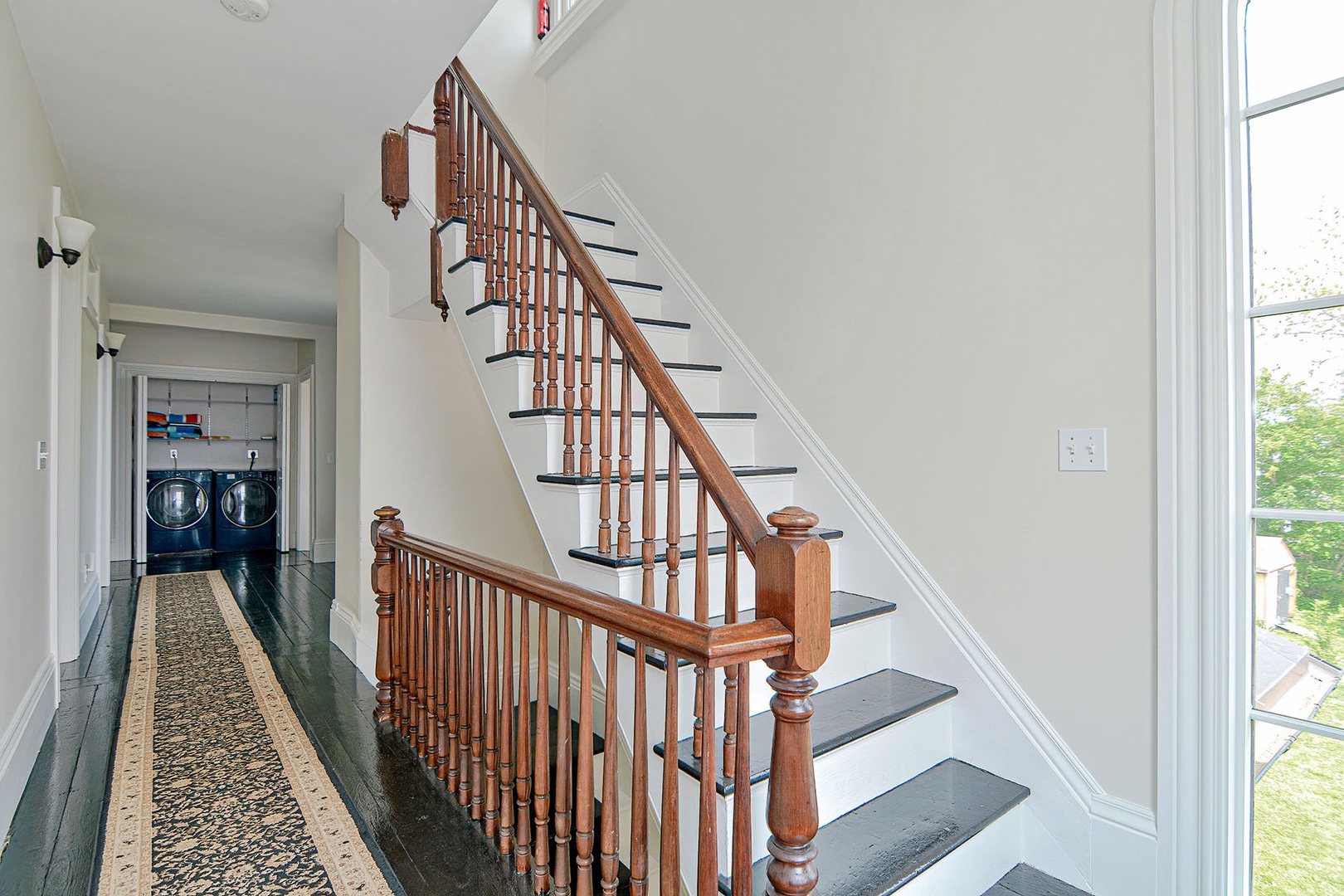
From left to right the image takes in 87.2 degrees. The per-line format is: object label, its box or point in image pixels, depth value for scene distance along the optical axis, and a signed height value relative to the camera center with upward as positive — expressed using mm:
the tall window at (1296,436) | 1528 +38
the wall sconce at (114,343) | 5773 +944
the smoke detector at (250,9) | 2209 +1409
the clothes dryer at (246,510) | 8008 -655
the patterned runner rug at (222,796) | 1859 -1105
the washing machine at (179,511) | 7566 -632
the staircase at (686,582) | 1479 -358
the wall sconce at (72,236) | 3014 +943
